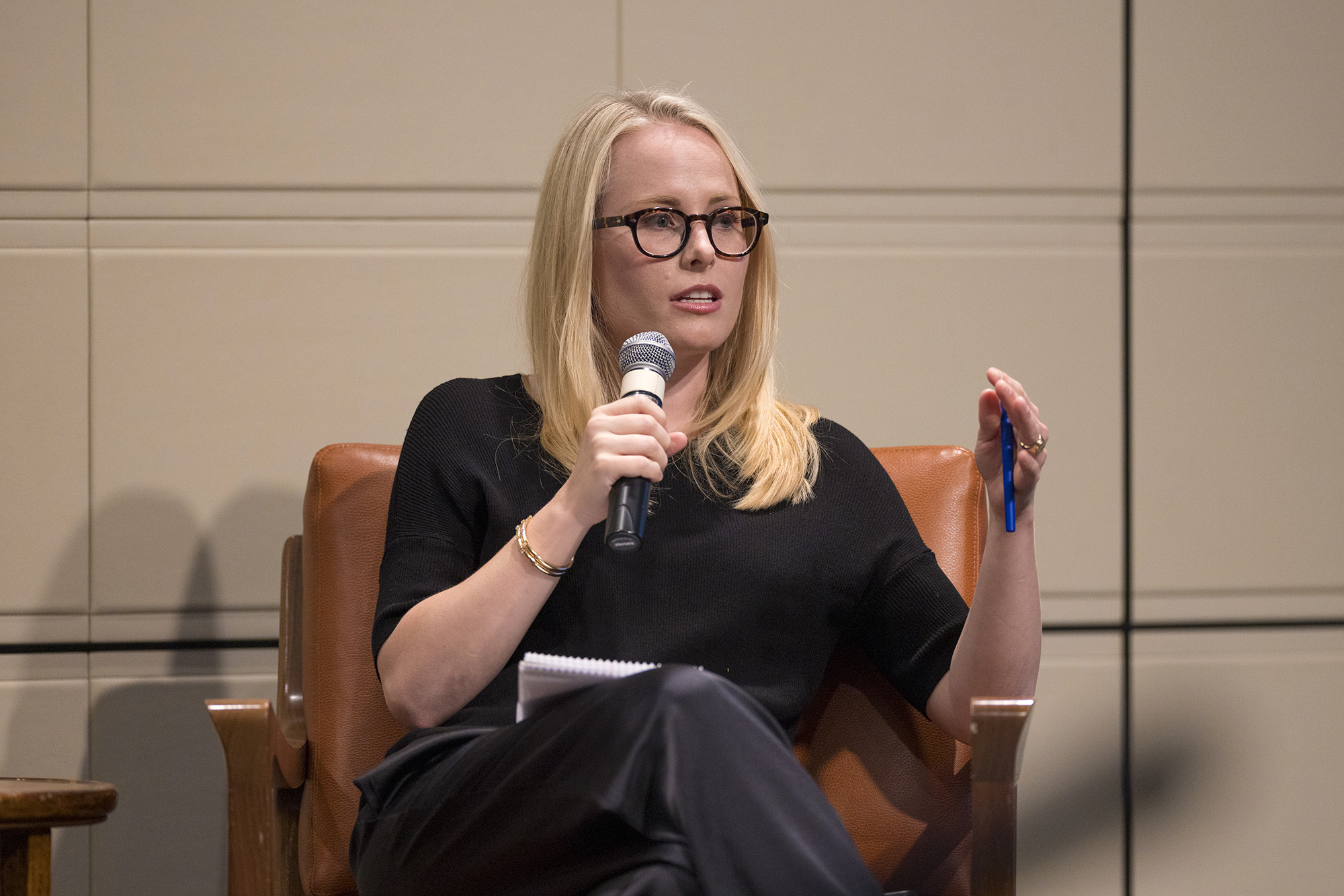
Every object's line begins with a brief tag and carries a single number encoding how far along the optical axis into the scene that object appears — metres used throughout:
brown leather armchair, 7.95
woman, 7.58
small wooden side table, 7.75
